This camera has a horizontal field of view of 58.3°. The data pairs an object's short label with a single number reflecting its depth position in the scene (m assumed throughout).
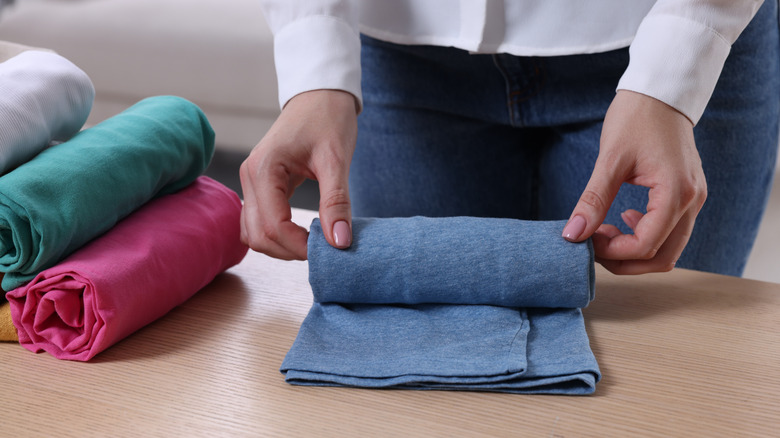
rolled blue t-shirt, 0.52
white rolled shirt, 0.57
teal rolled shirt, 0.53
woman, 0.58
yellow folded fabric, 0.56
